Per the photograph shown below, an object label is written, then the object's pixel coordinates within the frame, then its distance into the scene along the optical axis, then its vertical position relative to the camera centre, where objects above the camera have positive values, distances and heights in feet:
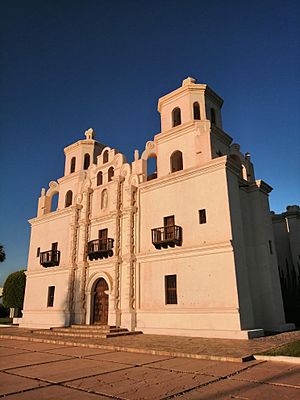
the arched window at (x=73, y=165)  85.61 +37.17
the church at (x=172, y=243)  49.75 +11.29
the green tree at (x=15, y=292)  108.37 +5.28
